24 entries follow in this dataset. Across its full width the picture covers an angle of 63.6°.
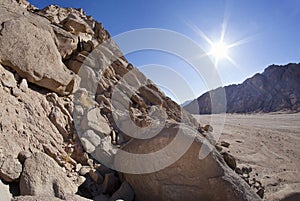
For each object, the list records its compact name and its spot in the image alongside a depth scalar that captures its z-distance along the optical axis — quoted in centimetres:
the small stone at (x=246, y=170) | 734
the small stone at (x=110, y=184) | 407
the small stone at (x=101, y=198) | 379
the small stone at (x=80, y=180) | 387
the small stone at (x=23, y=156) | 326
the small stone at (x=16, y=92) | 407
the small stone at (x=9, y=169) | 294
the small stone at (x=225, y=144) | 1046
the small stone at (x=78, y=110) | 521
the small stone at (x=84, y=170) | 414
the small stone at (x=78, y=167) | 416
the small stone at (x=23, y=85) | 432
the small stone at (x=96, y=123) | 512
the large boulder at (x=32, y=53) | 438
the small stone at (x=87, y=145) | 468
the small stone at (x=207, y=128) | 1014
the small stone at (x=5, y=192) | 268
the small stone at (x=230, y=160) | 619
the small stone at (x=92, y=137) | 491
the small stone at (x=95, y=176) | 413
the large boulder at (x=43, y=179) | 293
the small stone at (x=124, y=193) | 385
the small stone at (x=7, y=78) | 404
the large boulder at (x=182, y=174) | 388
